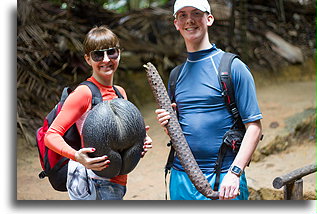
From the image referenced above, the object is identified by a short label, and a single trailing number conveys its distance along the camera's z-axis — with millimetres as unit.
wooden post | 2678
